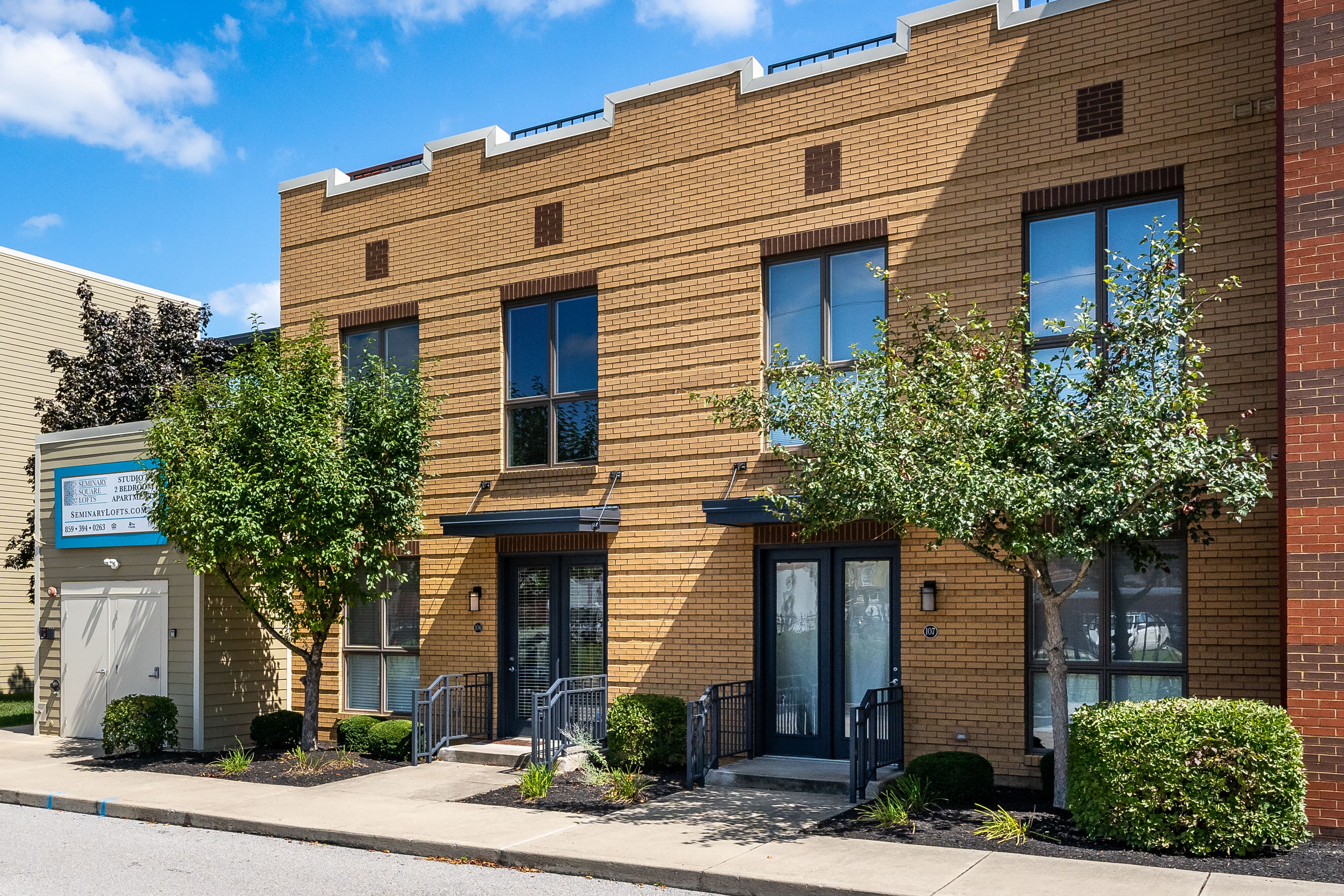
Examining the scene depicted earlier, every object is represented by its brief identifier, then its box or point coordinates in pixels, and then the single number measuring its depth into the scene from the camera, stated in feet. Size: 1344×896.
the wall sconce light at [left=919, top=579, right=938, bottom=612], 41.01
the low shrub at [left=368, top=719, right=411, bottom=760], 50.08
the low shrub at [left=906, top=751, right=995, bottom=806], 35.24
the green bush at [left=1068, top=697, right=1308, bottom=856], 29.35
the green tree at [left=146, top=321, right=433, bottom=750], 46.50
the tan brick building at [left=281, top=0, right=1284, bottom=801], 37.68
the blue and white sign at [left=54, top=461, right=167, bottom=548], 57.21
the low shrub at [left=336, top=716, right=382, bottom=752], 51.06
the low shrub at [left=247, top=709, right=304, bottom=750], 53.06
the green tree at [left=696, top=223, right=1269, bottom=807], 30.96
